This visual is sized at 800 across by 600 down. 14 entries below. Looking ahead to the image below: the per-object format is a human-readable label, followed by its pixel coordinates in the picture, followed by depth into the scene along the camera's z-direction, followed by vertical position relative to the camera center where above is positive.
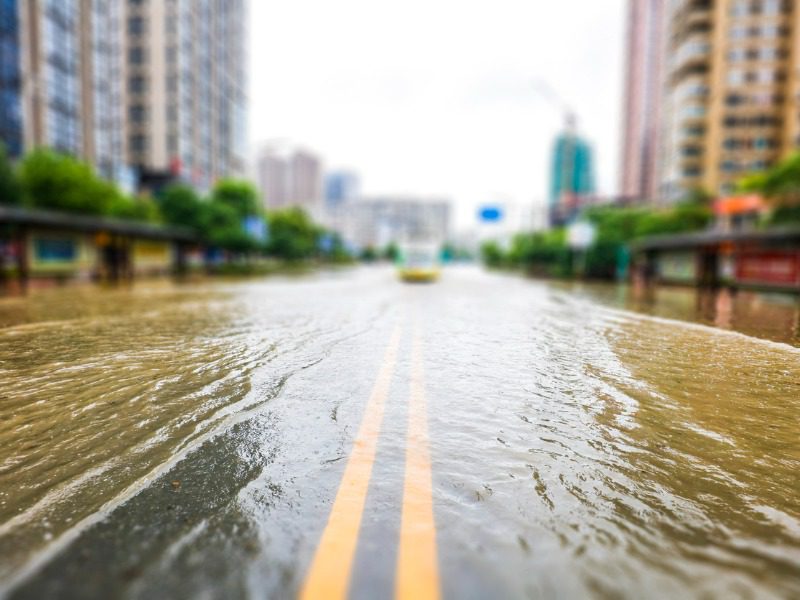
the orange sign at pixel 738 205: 52.69 +6.34
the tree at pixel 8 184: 31.14 +3.81
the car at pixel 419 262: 37.38 -0.12
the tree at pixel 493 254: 106.81 +1.61
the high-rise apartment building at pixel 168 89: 77.31 +24.00
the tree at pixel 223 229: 48.00 +2.37
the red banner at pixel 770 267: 22.23 +0.06
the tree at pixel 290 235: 64.19 +2.82
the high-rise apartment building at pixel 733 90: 60.72 +20.41
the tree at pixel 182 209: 48.38 +3.98
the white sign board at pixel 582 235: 44.12 +2.36
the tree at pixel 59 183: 34.44 +4.34
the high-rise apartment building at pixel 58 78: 46.41 +16.64
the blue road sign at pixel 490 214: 53.91 +4.78
